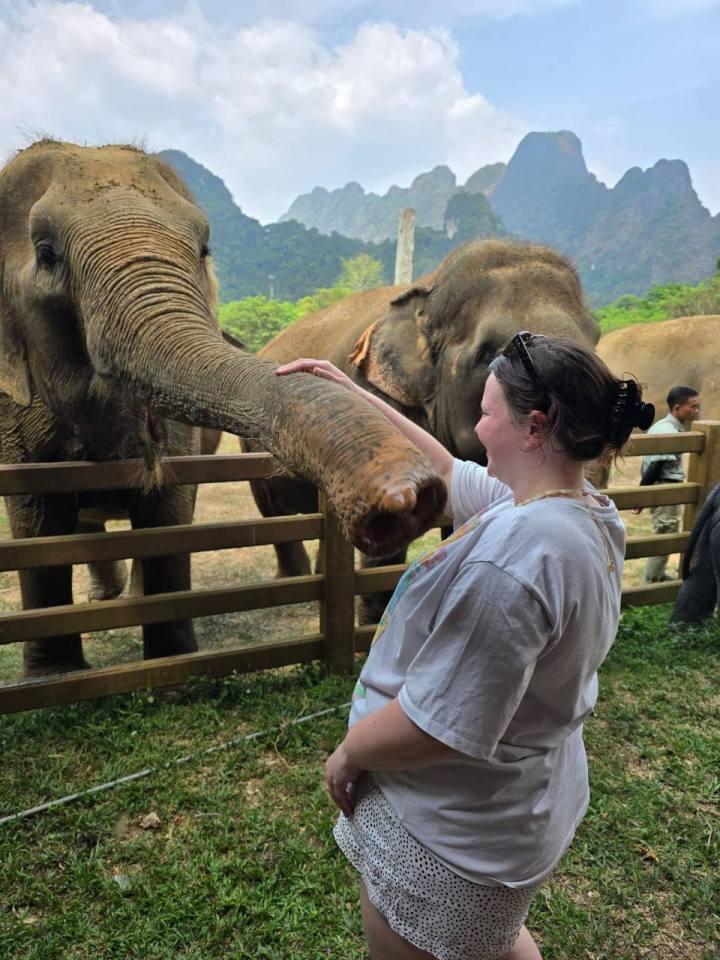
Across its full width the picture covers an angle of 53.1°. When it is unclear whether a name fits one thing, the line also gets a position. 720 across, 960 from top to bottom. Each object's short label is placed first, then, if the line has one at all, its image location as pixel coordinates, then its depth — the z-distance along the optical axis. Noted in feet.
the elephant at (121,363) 5.73
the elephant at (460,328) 13.19
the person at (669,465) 18.99
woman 3.52
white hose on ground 8.70
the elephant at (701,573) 14.43
